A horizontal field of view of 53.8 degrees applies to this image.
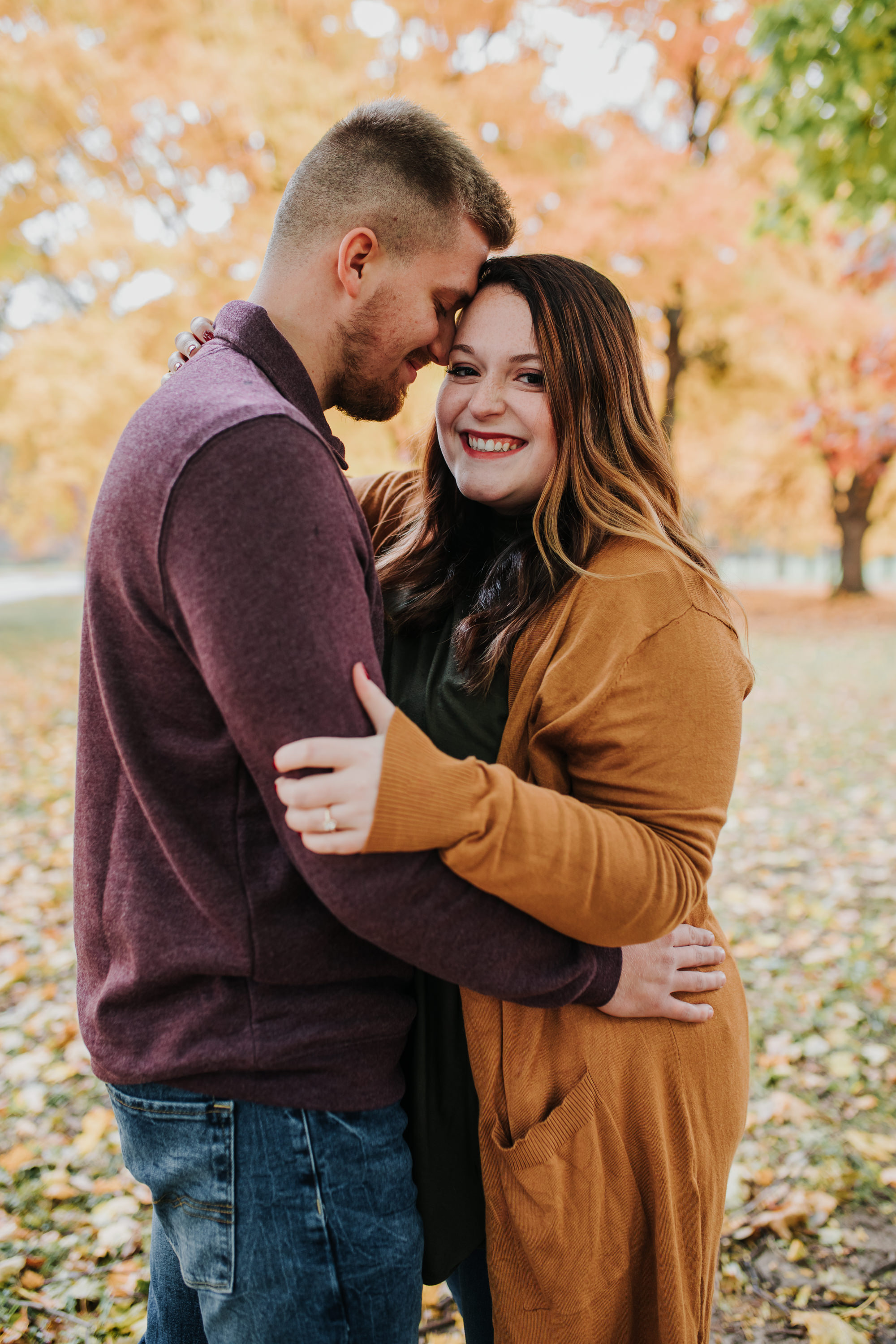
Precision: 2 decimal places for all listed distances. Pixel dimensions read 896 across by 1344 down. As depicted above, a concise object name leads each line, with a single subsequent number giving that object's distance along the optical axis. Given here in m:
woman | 1.33
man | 1.14
